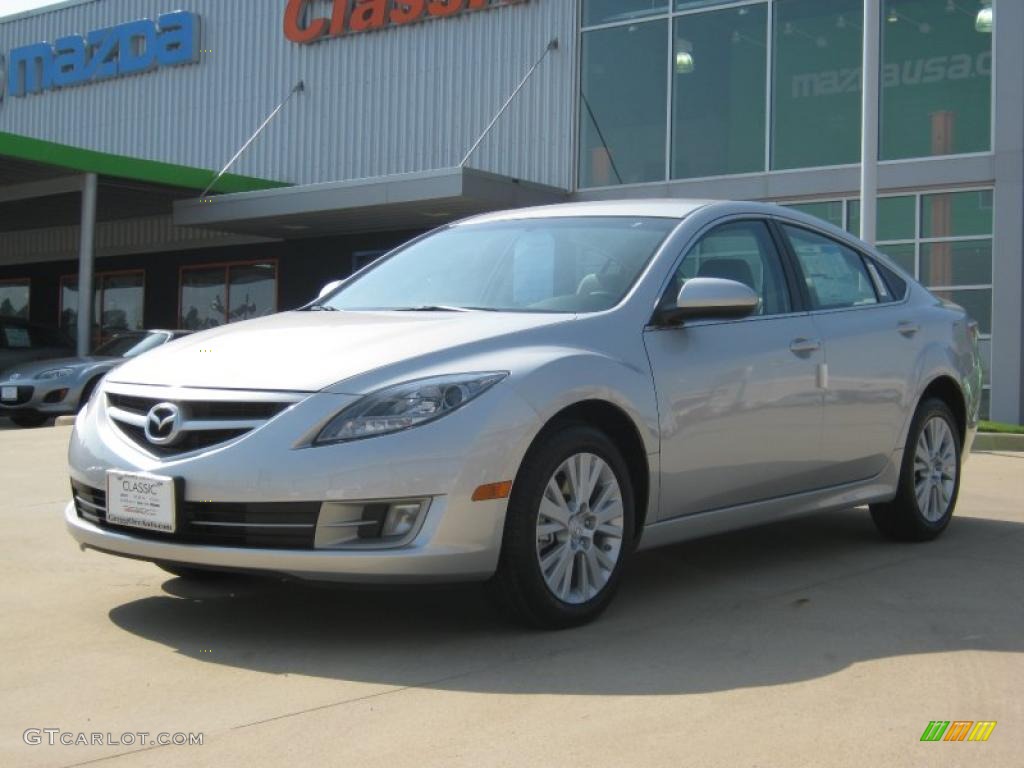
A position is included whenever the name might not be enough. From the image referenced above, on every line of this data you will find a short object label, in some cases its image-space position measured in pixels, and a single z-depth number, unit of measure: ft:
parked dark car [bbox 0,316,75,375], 57.93
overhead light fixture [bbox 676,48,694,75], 60.85
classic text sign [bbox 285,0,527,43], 70.21
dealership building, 54.08
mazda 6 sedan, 13.62
